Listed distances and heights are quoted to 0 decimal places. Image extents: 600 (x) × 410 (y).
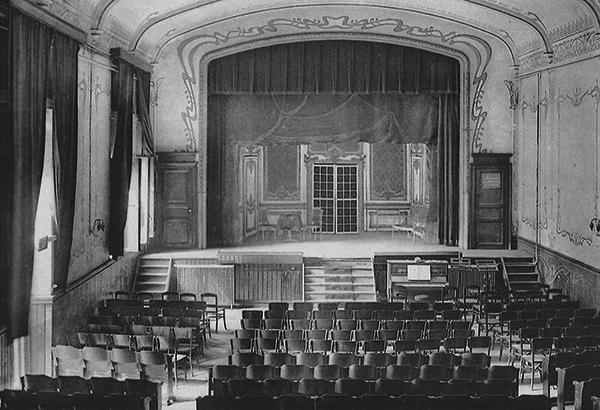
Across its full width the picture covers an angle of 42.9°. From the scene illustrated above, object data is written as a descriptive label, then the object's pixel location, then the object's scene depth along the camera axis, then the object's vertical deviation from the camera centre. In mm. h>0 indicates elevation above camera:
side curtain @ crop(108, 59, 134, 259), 14875 +492
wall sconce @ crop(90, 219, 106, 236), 14008 -550
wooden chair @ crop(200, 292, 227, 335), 14157 -2270
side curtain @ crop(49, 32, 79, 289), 11148 +878
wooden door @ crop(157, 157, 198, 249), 19297 -180
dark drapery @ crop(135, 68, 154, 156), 16438 +1953
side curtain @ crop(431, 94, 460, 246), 19922 +740
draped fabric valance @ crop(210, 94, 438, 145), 19891 +2059
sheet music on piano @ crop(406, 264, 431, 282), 15430 -1558
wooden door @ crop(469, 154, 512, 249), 19406 -163
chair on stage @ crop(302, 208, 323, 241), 23138 -868
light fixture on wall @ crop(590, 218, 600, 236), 13475 -533
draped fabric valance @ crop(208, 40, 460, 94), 19484 +3252
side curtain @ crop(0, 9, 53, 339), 9633 +375
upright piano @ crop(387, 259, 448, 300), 15383 -1704
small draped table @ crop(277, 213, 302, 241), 22344 -837
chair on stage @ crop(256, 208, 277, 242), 22500 -841
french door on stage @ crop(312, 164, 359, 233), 24531 +38
